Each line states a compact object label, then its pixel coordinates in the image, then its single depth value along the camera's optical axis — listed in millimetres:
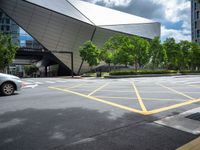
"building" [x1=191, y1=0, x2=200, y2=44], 67531
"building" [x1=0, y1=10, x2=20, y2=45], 37456
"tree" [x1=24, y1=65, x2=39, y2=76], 55901
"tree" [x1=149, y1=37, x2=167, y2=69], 34861
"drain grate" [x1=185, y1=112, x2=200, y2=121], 4502
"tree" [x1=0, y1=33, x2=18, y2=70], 24809
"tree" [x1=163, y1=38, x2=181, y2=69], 37853
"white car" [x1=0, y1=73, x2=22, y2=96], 8072
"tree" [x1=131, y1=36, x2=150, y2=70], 33364
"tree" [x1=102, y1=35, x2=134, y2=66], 32413
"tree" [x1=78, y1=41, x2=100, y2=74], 34267
